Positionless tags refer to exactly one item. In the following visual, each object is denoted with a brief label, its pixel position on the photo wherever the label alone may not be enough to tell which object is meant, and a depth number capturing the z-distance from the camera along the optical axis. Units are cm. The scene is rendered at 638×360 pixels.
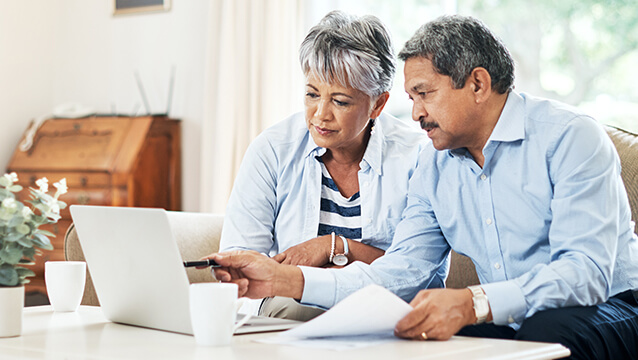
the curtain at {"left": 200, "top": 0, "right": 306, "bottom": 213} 346
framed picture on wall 398
